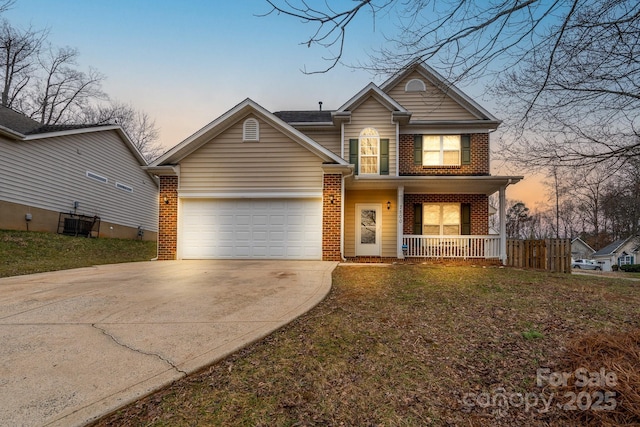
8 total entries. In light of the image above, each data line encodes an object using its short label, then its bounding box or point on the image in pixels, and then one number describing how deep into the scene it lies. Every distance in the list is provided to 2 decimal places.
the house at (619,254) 36.73
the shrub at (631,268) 28.02
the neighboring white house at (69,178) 13.20
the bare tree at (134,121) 30.36
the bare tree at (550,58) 3.32
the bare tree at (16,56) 23.89
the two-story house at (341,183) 10.98
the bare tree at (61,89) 26.38
